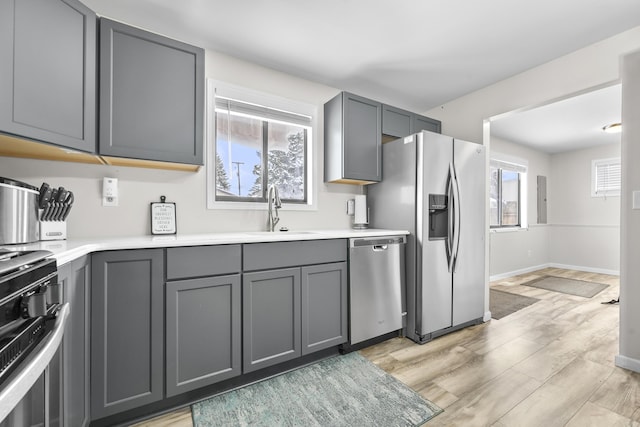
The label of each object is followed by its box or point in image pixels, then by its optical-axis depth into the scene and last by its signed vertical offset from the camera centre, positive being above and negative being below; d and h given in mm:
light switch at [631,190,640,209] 1967 +101
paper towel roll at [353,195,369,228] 2955 +32
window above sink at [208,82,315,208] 2414 +651
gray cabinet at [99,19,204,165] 1658 +774
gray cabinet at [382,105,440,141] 2949 +1044
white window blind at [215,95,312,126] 2432 +982
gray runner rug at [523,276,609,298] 4034 -1139
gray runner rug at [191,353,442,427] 1513 -1128
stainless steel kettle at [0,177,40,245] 1266 +19
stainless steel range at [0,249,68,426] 601 -303
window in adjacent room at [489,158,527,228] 5039 +412
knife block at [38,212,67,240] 1577 -82
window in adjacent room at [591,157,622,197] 5203 +714
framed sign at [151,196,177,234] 2045 -11
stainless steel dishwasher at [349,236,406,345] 2232 -600
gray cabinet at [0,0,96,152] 1225 +718
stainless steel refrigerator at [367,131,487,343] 2463 -69
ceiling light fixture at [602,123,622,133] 3819 +1221
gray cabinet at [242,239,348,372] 1795 -600
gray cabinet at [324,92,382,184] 2664 +758
